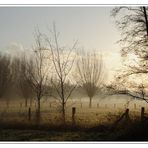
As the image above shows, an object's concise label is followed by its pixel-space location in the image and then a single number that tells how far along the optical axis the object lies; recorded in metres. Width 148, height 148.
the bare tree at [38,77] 16.64
